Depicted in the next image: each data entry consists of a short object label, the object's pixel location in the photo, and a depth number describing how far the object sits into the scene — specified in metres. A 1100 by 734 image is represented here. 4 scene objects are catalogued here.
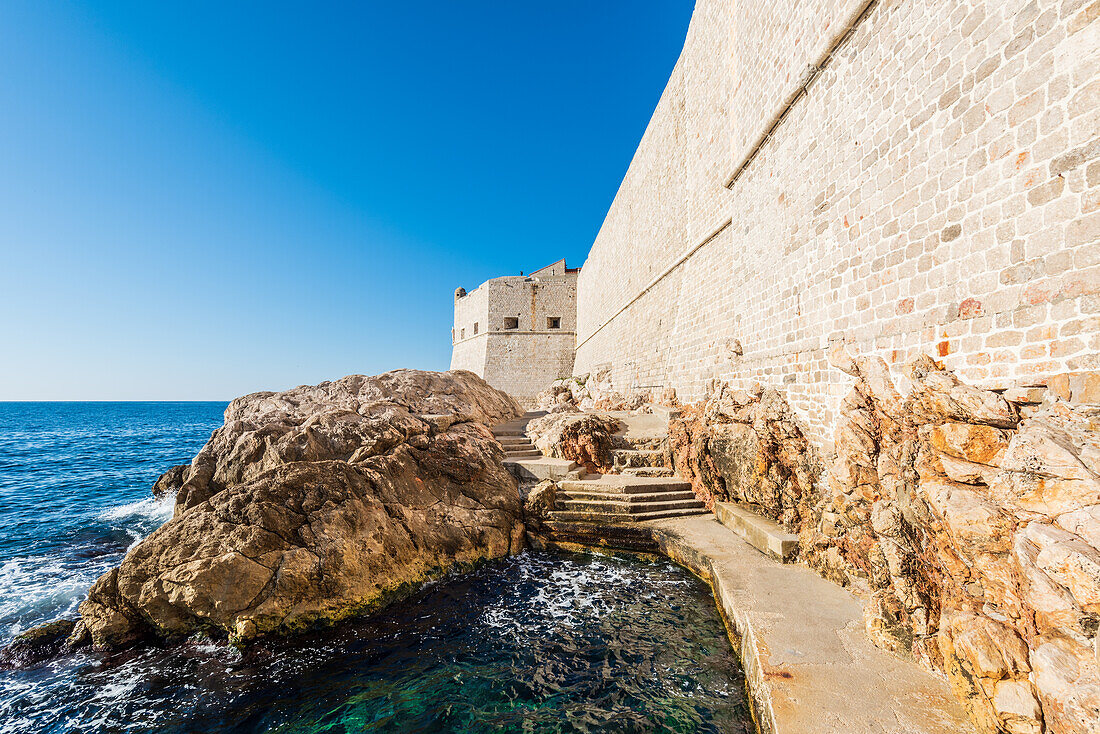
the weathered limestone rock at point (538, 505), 7.24
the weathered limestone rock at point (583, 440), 8.66
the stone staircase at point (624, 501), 7.15
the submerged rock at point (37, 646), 4.36
